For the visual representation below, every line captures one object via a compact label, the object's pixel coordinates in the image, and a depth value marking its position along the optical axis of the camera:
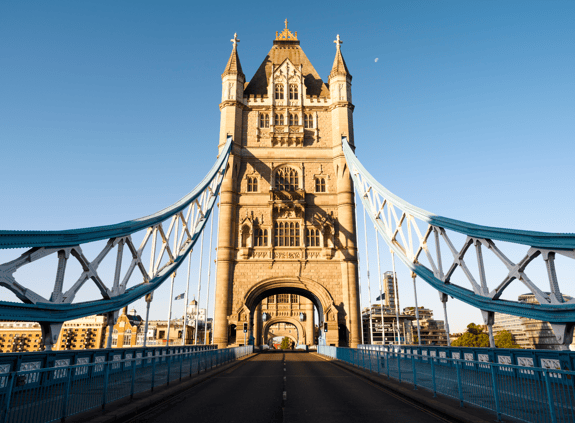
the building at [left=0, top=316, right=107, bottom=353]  135.62
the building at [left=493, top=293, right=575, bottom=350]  114.04
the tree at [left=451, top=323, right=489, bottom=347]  93.06
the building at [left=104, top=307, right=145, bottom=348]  92.09
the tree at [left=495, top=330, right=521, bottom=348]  88.34
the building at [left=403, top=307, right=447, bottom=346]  174.50
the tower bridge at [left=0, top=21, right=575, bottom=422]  8.34
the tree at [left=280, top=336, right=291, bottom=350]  152.25
